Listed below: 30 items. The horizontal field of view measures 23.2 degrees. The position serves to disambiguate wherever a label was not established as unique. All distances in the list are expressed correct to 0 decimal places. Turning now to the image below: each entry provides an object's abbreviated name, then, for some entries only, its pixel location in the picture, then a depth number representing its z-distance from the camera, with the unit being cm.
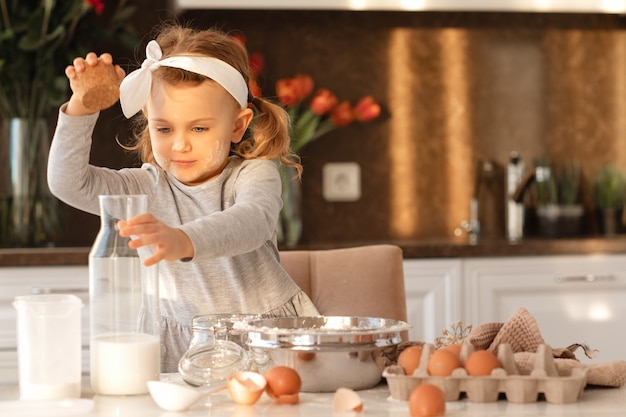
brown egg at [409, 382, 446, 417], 187
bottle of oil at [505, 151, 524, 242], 524
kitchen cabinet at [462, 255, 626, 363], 454
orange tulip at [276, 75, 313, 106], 499
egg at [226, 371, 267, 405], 195
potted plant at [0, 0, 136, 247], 465
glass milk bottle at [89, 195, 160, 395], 206
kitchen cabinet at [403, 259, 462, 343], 446
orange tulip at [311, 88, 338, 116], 499
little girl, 246
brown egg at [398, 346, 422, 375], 201
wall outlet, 536
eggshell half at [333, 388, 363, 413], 191
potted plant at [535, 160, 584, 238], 516
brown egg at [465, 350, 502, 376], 196
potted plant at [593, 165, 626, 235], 532
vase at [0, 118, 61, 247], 466
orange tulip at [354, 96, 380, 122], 520
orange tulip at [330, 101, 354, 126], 514
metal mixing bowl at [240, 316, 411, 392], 204
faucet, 536
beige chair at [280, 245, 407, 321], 298
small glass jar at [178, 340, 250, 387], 209
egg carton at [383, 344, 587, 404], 194
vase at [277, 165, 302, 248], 484
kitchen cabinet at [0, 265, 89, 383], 419
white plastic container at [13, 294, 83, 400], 201
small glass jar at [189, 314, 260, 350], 215
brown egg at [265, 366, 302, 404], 197
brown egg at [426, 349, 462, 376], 197
